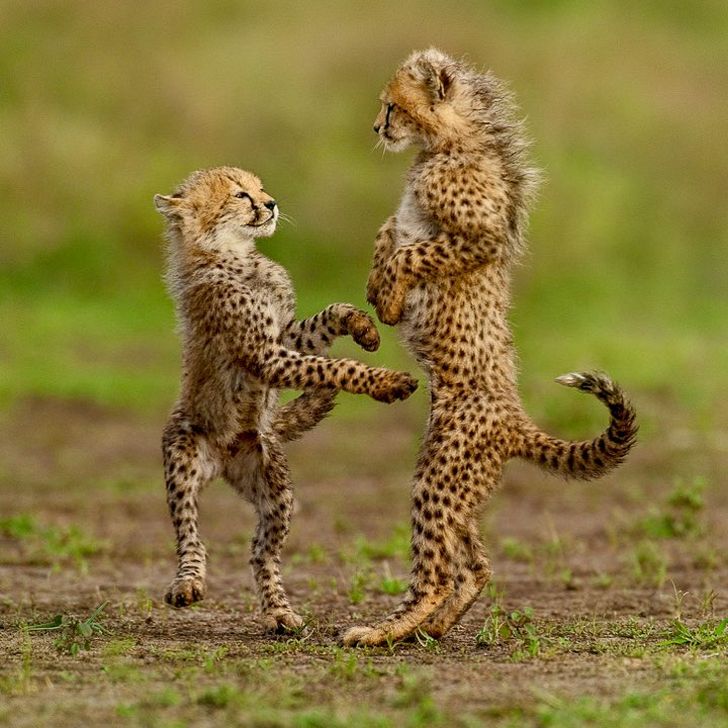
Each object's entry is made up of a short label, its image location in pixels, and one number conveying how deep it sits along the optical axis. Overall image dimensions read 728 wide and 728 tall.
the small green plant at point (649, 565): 15.31
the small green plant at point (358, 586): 14.09
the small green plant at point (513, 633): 11.02
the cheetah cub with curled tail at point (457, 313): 11.63
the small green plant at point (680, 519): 17.39
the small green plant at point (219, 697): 9.18
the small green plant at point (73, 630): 11.24
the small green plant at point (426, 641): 11.38
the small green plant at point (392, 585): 14.65
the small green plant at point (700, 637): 11.18
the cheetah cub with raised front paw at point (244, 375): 12.49
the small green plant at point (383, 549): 16.73
